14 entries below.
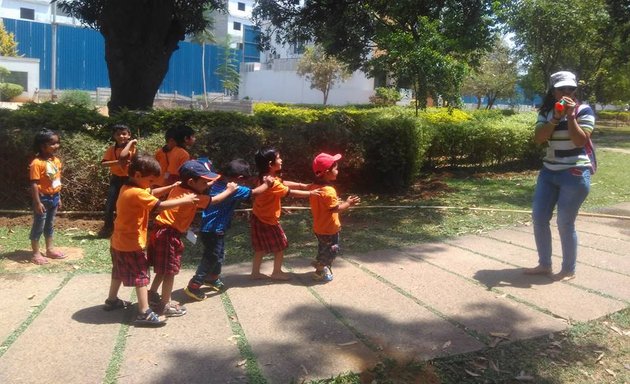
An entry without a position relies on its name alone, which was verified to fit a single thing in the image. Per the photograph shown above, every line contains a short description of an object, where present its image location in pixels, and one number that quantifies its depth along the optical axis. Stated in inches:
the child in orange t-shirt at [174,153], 221.1
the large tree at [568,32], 804.6
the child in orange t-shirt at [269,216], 175.8
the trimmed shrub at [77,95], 1439.5
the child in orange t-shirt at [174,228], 152.3
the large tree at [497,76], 1392.7
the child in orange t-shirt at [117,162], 223.3
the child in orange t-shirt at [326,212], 177.8
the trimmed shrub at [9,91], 1524.4
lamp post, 1710.5
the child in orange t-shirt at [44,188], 199.2
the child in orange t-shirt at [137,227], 142.6
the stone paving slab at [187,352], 120.5
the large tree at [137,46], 365.4
